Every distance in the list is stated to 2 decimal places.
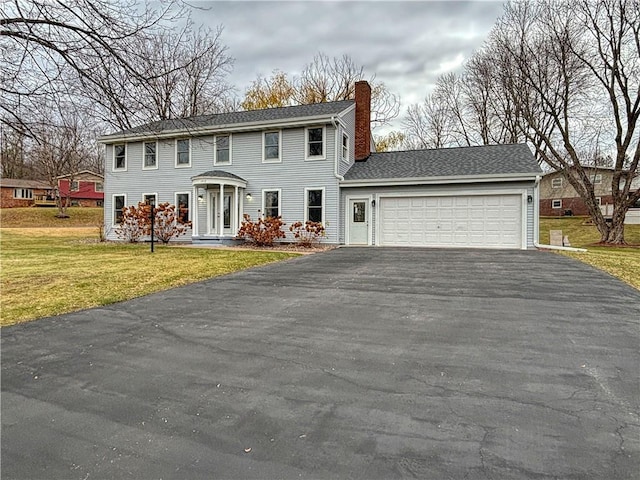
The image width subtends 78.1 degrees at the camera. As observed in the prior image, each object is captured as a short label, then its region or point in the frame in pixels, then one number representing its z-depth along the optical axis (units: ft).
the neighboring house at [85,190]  156.04
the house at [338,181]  49.32
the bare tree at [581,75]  63.05
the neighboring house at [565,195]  119.34
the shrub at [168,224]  58.85
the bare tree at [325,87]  97.55
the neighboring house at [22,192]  144.48
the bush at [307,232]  53.21
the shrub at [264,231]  53.62
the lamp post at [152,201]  61.70
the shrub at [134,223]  58.80
